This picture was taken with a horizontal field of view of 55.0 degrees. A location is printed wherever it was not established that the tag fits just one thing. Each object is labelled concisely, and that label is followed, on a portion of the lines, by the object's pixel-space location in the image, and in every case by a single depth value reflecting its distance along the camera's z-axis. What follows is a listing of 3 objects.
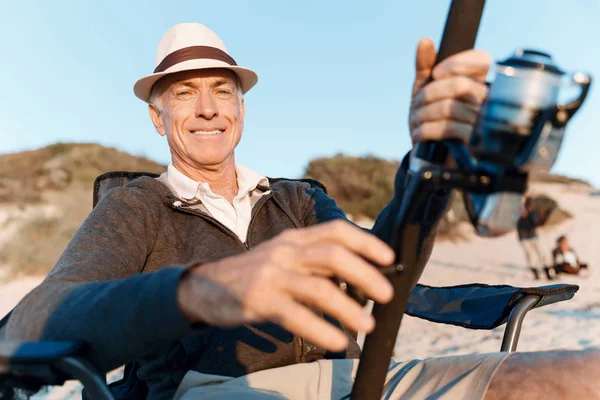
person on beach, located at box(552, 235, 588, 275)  11.05
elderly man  0.82
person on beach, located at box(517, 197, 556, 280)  10.55
